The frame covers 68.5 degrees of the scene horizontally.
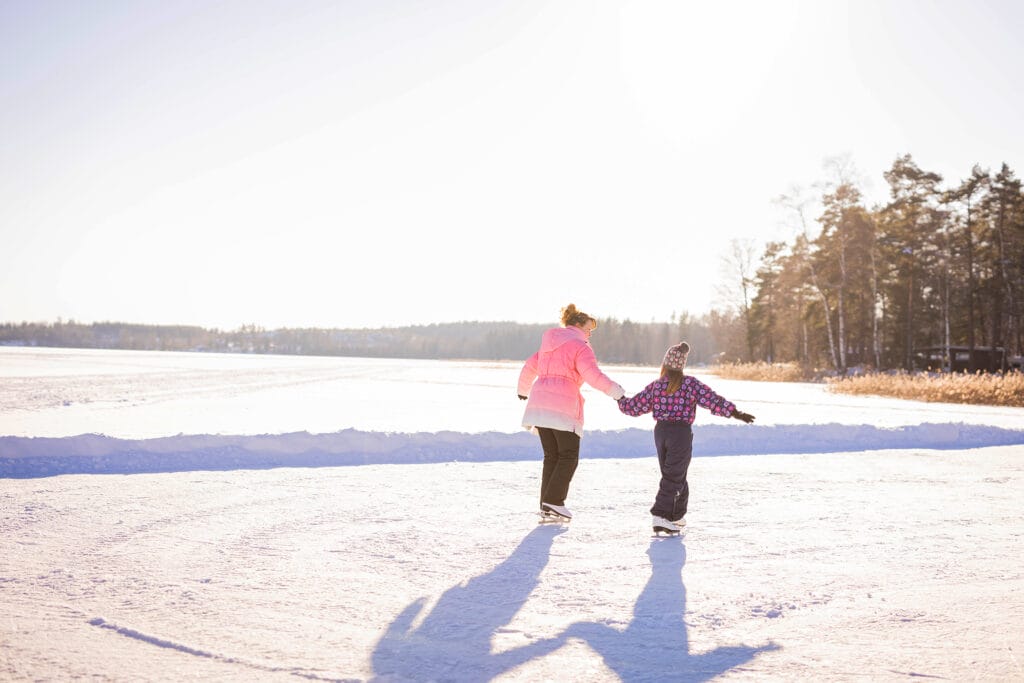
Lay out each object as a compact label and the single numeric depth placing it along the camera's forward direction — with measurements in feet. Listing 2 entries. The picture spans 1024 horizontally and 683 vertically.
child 19.81
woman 20.84
